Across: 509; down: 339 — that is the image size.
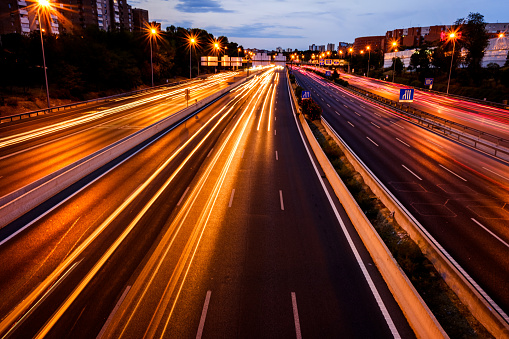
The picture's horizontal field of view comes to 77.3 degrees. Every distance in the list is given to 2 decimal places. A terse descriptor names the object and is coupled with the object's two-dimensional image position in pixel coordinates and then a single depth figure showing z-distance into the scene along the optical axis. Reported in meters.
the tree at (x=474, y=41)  73.31
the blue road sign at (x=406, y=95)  39.64
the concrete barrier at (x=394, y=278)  7.45
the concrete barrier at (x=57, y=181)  13.91
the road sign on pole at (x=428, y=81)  55.28
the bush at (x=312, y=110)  39.41
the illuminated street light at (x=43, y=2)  36.97
